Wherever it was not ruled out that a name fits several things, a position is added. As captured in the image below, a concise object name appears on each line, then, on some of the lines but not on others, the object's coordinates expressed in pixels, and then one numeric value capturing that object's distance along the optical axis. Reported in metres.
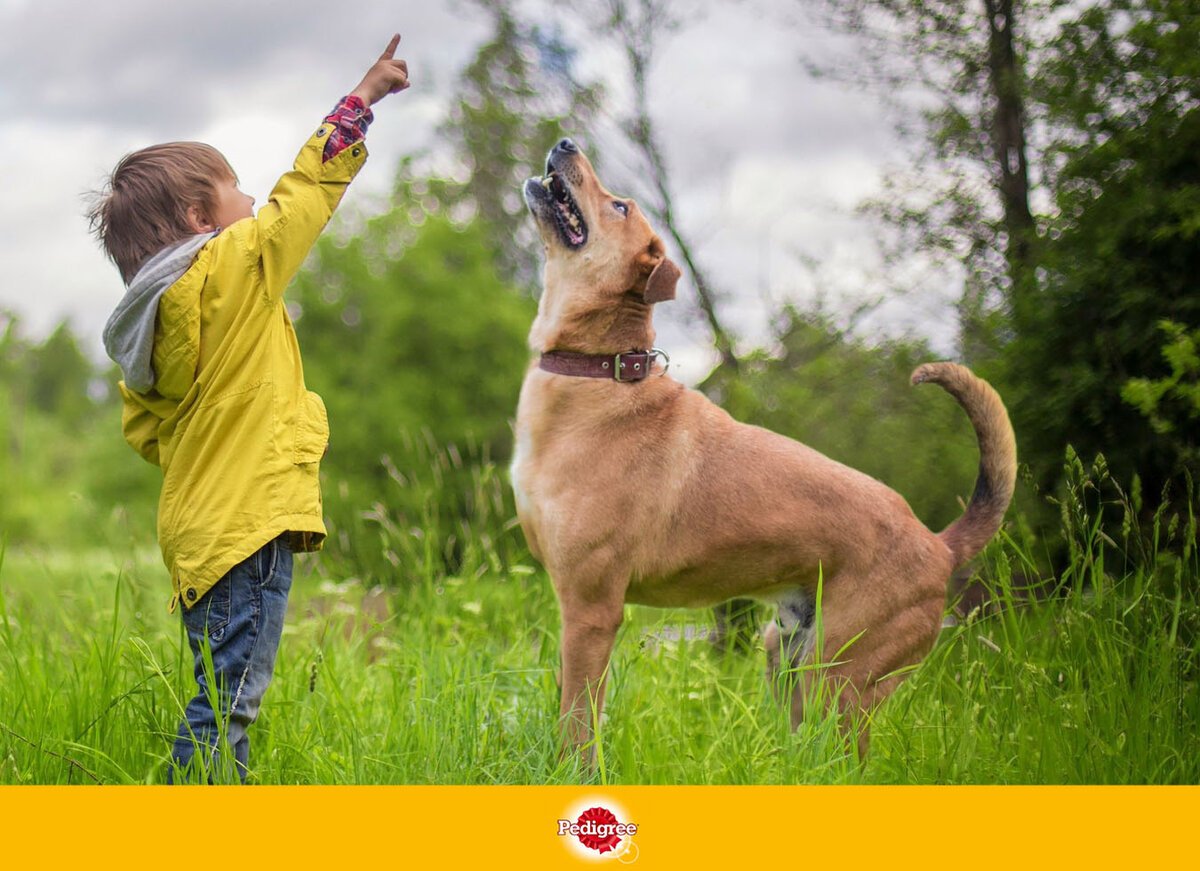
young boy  2.67
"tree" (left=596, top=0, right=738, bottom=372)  7.12
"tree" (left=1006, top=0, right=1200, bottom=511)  3.62
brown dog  3.18
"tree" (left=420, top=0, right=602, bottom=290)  7.52
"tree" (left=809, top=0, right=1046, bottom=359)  4.70
